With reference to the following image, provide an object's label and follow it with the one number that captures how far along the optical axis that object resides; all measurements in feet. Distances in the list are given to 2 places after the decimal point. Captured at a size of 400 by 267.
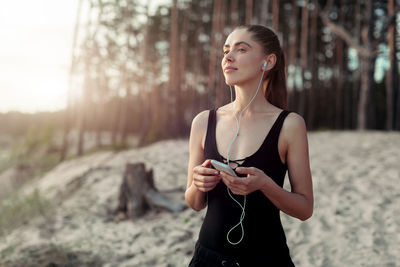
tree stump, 19.10
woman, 4.86
